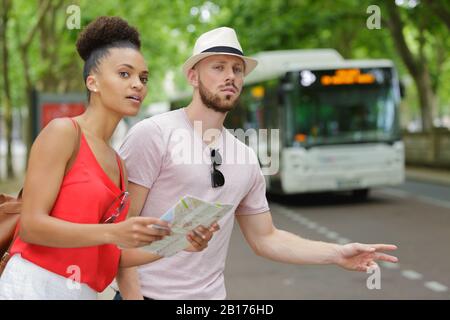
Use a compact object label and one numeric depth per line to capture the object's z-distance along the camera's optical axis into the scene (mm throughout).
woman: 2135
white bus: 16953
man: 2873
